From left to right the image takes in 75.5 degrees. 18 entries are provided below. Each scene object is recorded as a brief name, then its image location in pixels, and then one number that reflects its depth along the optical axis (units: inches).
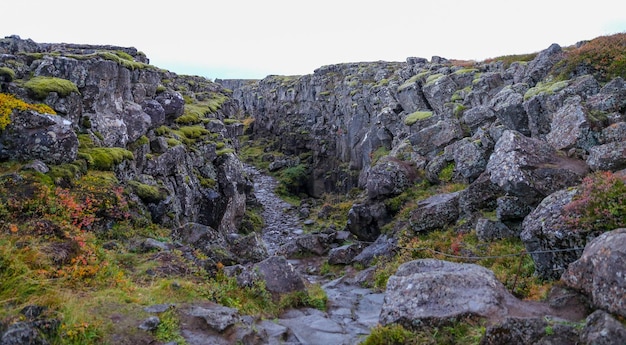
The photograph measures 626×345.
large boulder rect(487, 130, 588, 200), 615.8
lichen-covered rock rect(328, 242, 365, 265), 1029.2
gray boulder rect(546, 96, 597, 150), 684.1
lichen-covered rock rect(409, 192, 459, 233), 882.1
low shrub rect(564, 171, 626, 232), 428.5
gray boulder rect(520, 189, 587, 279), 459.5
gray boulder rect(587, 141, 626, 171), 569.2
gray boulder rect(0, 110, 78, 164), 673.0
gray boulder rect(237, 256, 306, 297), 568.6
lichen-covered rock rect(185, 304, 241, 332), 408.5
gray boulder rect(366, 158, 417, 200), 1141.1
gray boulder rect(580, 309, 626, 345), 291.0
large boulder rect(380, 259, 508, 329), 397.7
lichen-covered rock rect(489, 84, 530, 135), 933.8
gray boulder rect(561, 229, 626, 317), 329.4
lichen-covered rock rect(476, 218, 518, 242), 699.4
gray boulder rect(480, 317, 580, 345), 320.5
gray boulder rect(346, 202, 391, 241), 1130.7
